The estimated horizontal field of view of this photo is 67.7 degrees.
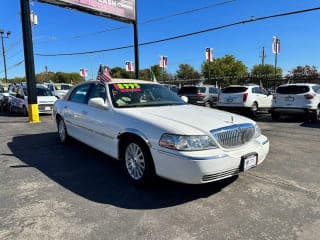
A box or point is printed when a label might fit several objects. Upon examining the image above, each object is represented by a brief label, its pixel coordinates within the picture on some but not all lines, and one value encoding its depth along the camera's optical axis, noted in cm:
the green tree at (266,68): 5564
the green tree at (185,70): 5807
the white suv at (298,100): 899
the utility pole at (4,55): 3325
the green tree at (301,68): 4142
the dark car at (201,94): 1299
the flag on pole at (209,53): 1584
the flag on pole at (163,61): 1764
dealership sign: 1064
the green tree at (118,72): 5879
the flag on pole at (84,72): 2308
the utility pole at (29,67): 939
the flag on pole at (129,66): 1876
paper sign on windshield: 416
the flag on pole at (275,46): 1665
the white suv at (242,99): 1076
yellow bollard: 956
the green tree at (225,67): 5017
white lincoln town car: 288
